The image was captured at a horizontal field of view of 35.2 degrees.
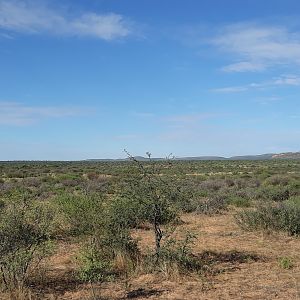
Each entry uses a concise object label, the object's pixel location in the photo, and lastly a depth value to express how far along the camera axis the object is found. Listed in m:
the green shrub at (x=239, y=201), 23.87
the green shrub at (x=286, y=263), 10.85
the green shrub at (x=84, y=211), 11.80
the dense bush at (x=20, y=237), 8.74
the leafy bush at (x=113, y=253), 9.70
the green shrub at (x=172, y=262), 10.11
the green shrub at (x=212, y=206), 21.24
